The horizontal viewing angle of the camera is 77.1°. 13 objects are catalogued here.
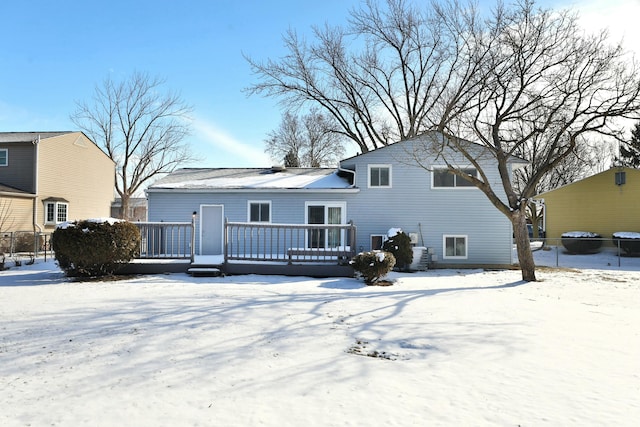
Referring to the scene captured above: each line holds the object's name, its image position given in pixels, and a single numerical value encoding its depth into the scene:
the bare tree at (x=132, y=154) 33.50
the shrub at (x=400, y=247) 13.48
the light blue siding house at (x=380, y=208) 15.33
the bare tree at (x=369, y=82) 26.22
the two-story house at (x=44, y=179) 20.65
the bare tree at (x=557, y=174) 30.61
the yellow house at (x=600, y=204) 19.91
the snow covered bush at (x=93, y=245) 9.41
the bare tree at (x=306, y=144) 38.53
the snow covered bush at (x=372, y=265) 10.01
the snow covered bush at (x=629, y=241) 18.66
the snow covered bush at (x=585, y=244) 20.72
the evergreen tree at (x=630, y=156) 28.24
